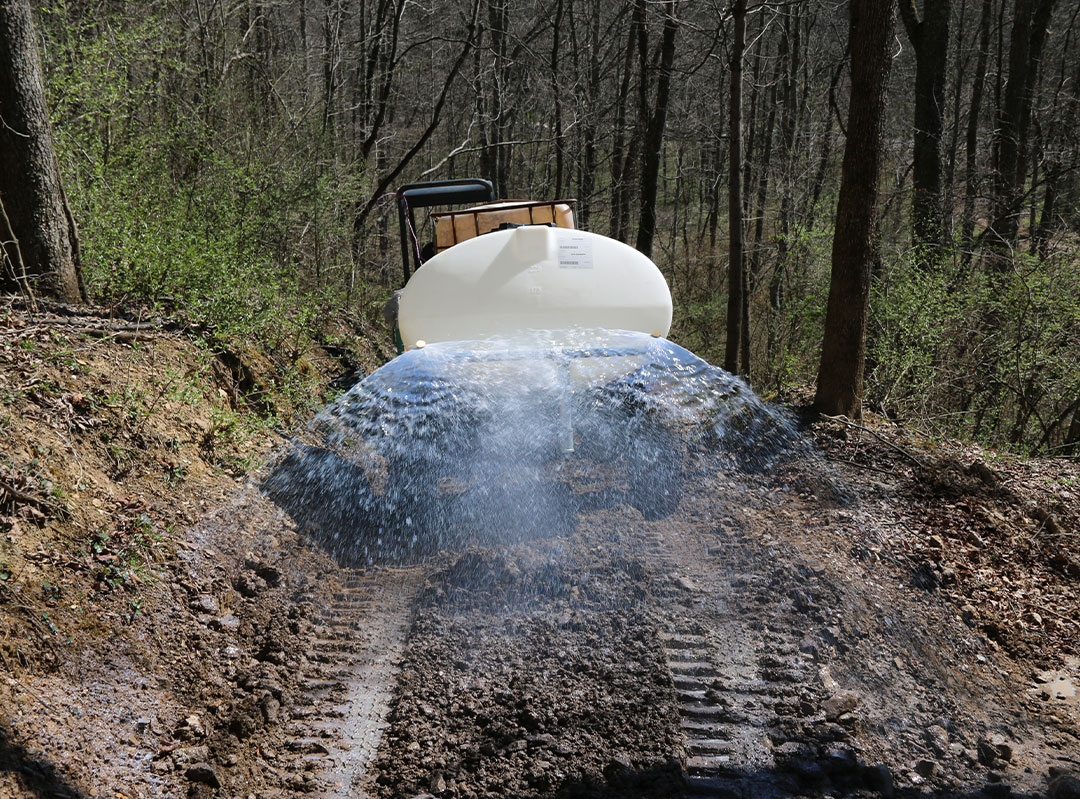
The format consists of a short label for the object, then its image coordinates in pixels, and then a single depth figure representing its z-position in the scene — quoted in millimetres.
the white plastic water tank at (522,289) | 5562
